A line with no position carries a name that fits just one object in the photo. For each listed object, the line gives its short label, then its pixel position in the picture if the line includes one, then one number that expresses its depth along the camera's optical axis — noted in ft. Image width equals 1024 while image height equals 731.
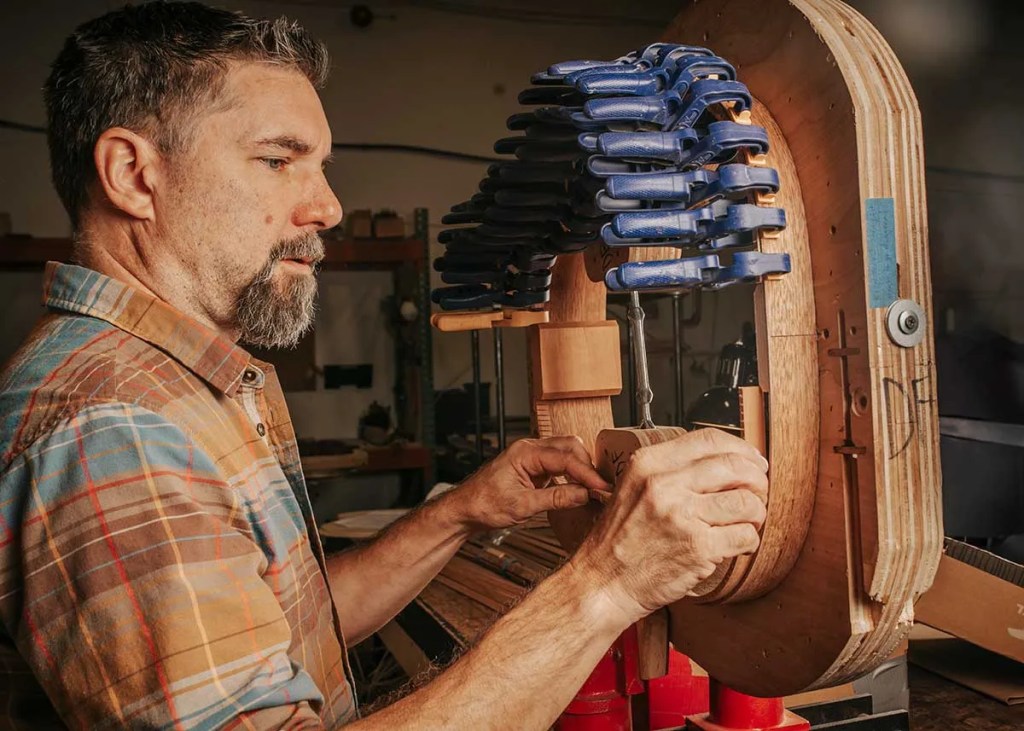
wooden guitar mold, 3.00
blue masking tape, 2.99
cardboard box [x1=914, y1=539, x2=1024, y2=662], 5.67
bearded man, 2.70
